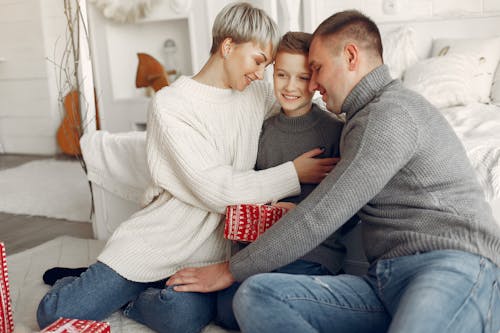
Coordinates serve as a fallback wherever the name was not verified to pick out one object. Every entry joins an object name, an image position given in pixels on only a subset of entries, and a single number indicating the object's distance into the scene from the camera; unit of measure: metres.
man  1.13
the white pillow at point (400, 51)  2.96
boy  1.52
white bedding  1.58
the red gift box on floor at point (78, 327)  1.32
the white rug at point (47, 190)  3.11
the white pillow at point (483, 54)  2.66
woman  1.55
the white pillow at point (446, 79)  2.55
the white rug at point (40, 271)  1.70
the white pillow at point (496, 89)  2.67
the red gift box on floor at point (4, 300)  1.54
